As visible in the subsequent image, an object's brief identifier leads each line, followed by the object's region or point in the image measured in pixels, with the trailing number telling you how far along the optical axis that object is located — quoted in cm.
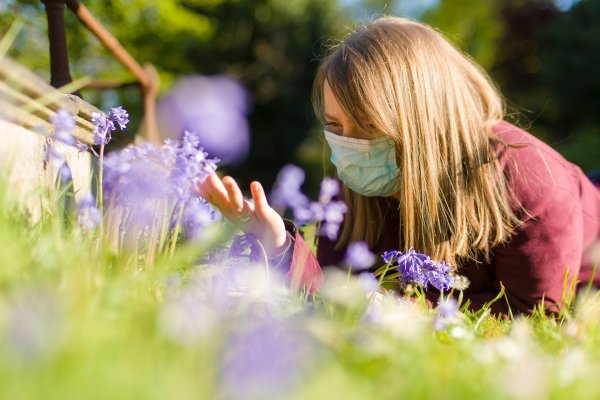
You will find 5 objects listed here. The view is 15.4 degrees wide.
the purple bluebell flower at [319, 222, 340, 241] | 240
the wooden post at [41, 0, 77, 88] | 271
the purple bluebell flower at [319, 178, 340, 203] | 237
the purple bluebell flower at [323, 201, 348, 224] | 236
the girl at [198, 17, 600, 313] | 255
